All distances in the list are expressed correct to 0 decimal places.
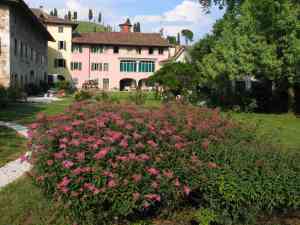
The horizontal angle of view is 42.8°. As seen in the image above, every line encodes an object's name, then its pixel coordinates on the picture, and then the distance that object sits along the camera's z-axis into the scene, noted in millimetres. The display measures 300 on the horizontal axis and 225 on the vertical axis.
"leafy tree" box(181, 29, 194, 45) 122319
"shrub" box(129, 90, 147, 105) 16569
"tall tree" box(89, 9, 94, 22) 171375
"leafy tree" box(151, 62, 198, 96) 32156
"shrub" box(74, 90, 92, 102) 21795
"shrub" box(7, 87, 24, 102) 25250
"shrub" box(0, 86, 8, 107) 21133
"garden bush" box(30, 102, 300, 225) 4047
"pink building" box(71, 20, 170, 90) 59688
